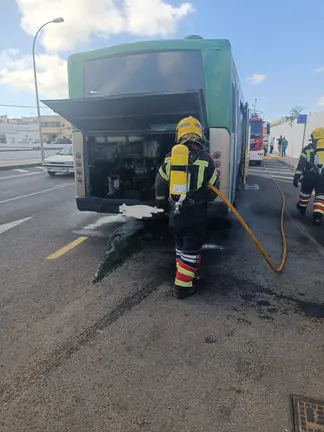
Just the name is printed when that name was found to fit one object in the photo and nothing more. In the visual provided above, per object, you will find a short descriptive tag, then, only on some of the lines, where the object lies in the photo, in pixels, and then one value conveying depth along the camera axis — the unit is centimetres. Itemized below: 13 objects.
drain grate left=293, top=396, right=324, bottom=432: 206
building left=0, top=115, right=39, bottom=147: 7381
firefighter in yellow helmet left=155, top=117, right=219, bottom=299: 372
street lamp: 1853
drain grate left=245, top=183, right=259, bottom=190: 1273
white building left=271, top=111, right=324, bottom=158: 2311
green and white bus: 493
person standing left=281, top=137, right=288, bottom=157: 3137
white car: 1516
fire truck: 2084
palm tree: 3967
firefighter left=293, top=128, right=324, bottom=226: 693
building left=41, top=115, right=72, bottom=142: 9144
